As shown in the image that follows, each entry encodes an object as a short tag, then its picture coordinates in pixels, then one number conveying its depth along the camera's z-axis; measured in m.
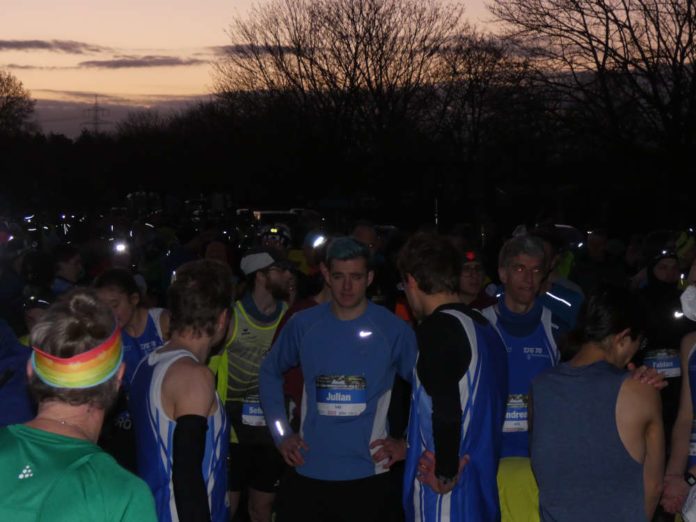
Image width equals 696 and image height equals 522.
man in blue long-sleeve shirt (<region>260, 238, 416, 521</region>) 5.56
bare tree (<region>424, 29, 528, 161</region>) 40.41
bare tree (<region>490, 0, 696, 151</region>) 26.75
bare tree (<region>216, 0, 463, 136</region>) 41.50
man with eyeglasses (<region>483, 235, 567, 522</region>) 5.60
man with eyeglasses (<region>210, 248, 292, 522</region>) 6.83
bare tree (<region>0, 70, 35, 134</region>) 87.12
